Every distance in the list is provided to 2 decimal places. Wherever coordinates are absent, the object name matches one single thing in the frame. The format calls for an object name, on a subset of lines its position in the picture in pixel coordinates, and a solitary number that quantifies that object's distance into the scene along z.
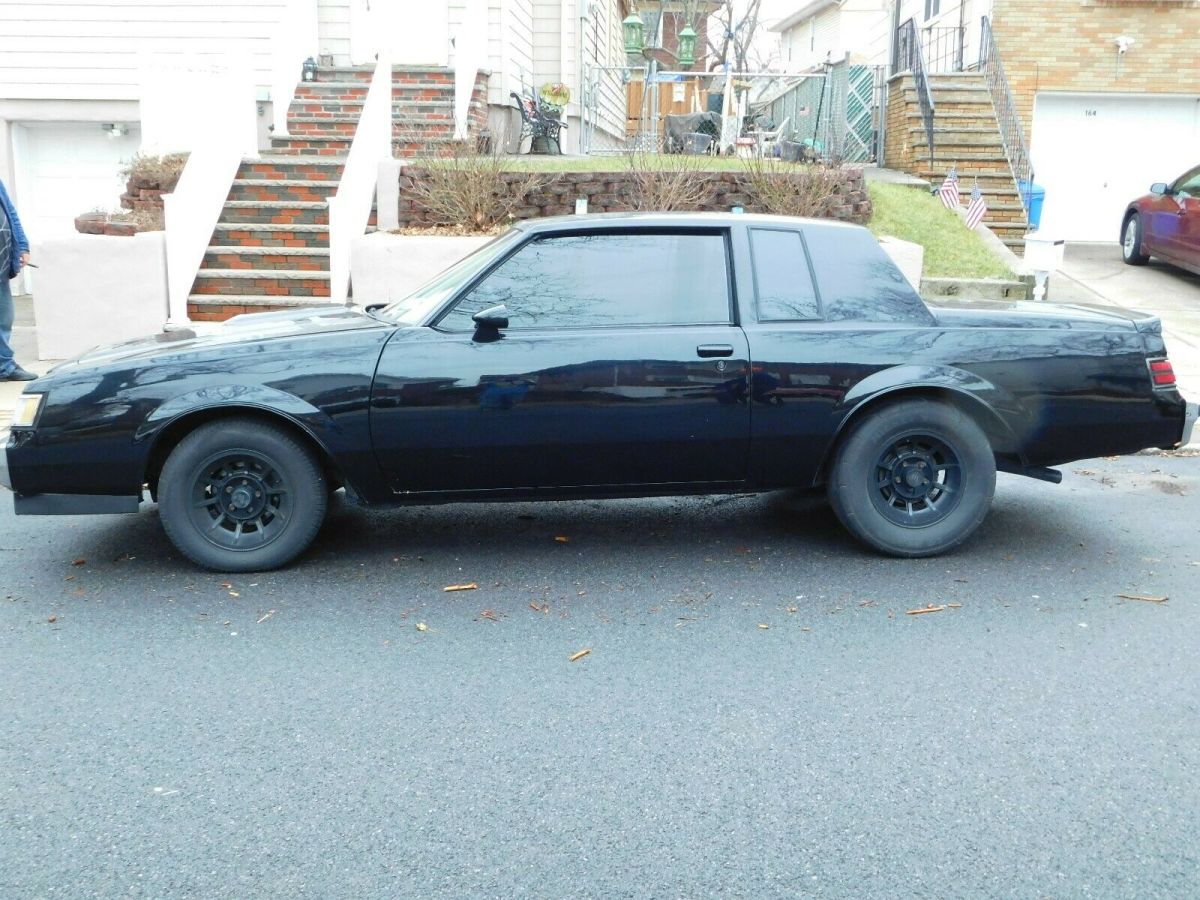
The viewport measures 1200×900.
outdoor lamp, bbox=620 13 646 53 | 22.72
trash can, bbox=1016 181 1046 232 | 16.16
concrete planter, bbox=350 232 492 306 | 10.84
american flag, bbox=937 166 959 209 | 14.15
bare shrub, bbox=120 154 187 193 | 12.16
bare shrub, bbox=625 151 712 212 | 11.69
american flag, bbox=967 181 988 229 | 13.38
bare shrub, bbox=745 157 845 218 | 11.83
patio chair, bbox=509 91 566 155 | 15.95
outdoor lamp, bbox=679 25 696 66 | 24.05
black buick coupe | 5.29
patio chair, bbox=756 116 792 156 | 16.50
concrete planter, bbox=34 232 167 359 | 10.63
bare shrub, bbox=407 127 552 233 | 11.71
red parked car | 13.97
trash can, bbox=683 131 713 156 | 16.45
